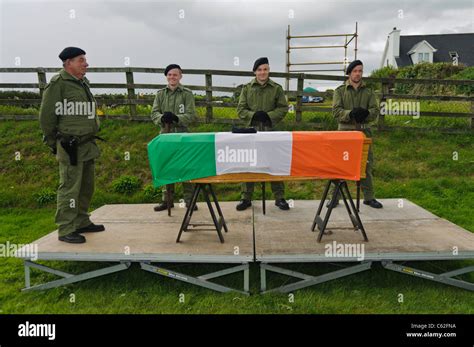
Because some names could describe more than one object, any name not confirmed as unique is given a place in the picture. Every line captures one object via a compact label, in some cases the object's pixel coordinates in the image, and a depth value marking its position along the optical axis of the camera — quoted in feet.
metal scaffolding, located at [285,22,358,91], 41.81
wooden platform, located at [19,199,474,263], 12.37
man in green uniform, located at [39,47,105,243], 13.48
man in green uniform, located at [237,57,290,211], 17.75
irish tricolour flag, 12.75
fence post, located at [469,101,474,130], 28.26
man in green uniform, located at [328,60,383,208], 17.28
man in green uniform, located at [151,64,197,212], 17.89
